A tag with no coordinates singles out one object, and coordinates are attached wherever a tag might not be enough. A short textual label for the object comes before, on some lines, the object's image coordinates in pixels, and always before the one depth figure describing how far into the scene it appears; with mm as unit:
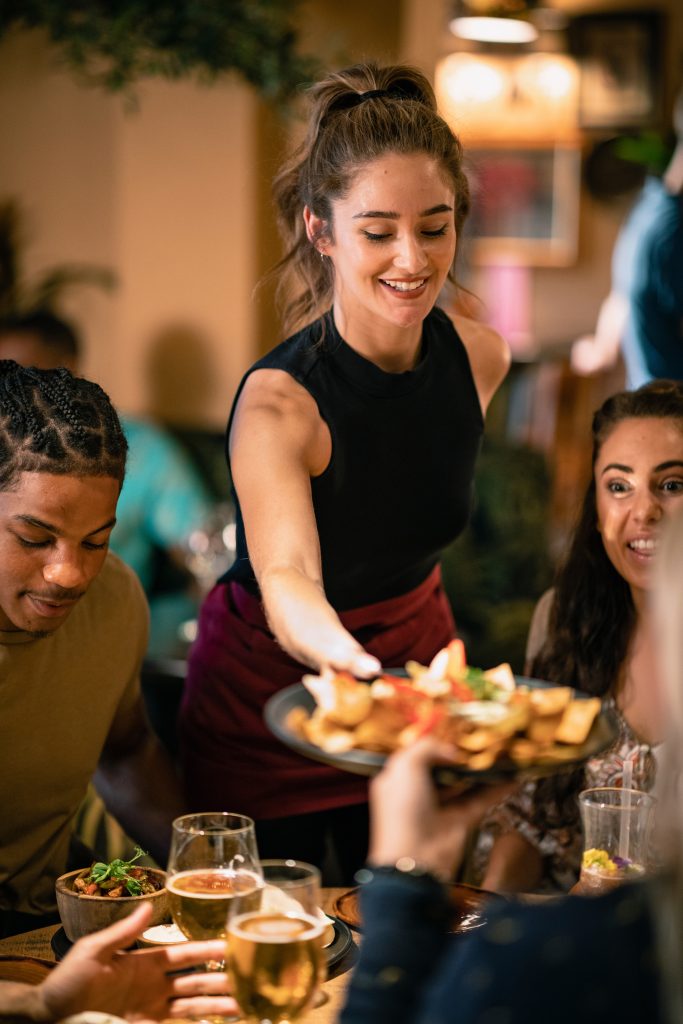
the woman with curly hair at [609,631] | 2047
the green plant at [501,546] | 4406
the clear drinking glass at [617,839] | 1595
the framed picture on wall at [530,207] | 7922
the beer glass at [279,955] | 1182
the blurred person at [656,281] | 3533
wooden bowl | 1422
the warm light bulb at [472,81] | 6305
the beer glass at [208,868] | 1391
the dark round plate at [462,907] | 1576
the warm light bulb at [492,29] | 5539
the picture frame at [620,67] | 7555
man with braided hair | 1727
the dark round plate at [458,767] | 1133
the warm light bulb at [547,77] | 6480
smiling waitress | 1832
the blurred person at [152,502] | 4016
